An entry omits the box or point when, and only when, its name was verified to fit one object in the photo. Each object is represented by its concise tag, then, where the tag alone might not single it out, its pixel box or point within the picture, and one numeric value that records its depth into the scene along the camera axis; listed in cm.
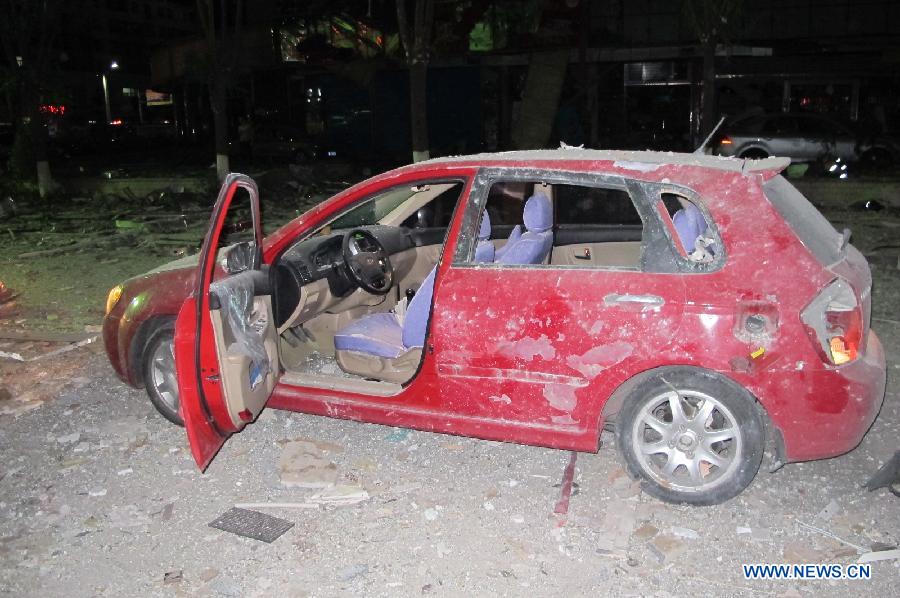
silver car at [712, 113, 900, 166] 1720
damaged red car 363
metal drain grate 383
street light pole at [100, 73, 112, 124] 5288
